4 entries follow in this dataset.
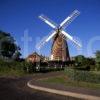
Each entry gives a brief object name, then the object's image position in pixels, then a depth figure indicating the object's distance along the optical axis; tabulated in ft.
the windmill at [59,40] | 82.38
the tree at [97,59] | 56.04
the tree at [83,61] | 88.25
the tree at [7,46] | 100.62
